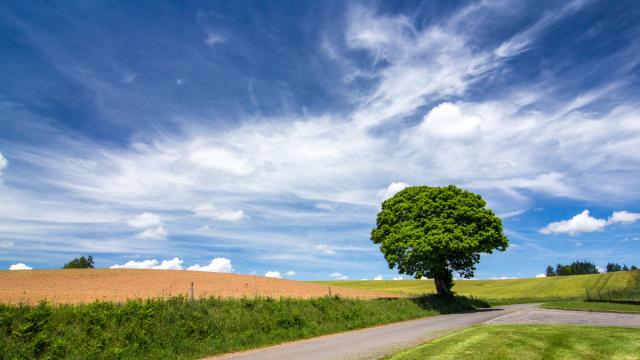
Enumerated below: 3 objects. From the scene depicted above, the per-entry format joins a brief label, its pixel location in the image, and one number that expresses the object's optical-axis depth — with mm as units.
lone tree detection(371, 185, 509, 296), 37531
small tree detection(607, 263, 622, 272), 190100
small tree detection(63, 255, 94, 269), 81625
